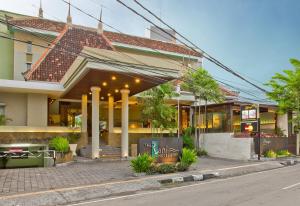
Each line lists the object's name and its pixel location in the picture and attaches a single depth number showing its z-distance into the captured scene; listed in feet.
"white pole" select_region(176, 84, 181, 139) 73.62
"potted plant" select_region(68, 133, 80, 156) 56.51
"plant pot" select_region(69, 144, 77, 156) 56.30
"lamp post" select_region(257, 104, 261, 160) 61.80
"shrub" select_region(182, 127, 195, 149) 67.21
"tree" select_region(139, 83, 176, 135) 64.40
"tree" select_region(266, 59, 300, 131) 78.22
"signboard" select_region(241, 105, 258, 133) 62.90
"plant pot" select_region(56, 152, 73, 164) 46.97
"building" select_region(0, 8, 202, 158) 47.11
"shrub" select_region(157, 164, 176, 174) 38.90
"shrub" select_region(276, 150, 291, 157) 69.18
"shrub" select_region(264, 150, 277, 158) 65.21
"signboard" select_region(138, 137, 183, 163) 51.74
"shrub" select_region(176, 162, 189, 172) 41.04
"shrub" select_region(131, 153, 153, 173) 37.64
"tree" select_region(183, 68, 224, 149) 69.17
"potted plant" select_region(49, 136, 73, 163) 47.36
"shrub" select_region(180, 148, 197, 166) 41.81
